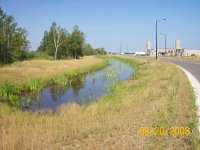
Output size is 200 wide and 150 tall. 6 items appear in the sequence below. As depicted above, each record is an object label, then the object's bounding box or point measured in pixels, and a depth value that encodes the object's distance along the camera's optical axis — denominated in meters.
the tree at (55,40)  46.33
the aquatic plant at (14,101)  10.88
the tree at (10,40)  33.82
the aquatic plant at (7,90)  12.36
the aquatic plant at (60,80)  18.82
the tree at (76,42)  49.37
